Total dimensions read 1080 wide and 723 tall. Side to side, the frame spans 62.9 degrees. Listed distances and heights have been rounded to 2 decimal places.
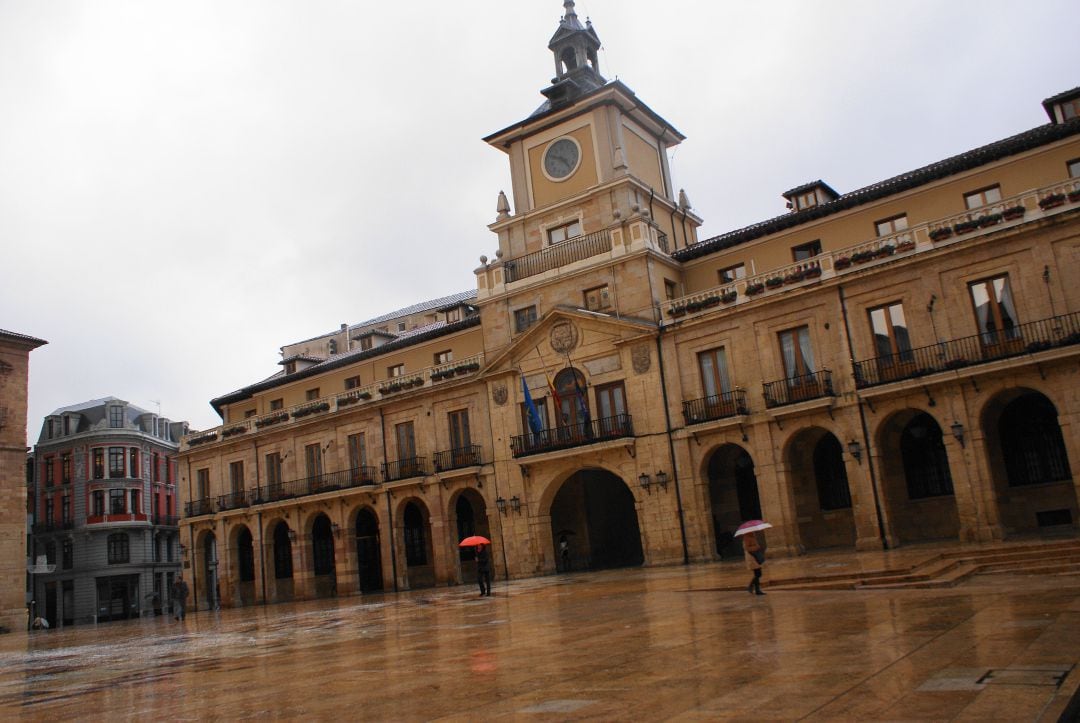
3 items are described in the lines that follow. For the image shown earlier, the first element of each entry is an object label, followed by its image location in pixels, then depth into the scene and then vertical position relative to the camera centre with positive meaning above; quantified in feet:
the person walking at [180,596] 116.98 -4.23
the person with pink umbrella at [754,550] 53.62 -3.23
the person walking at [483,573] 83.54 -4.20
